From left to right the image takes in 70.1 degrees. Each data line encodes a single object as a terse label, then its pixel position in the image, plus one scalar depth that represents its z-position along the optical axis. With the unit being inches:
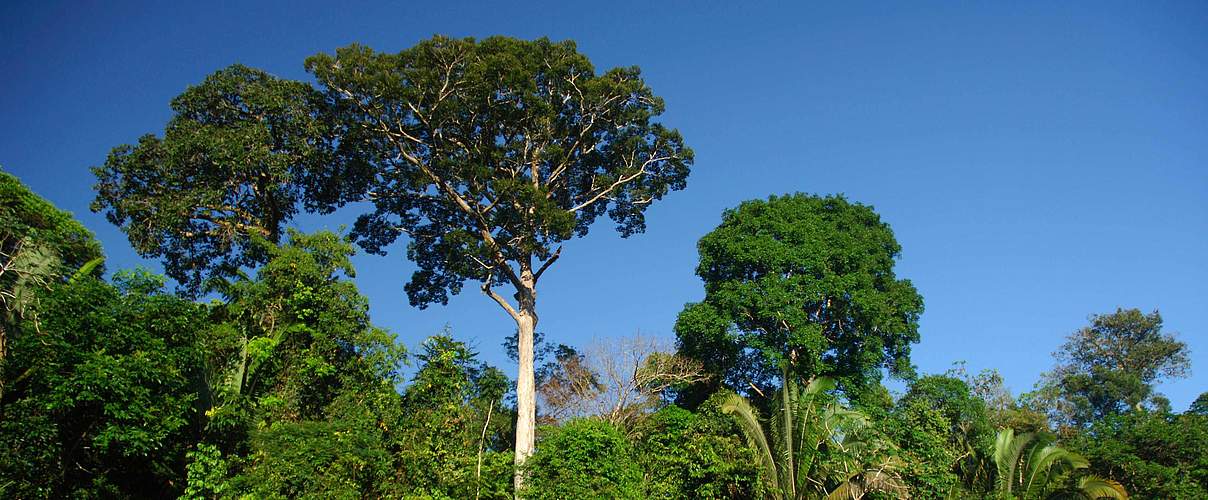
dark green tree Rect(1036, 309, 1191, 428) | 1219.9
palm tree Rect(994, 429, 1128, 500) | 676.7
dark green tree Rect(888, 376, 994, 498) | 610.9
